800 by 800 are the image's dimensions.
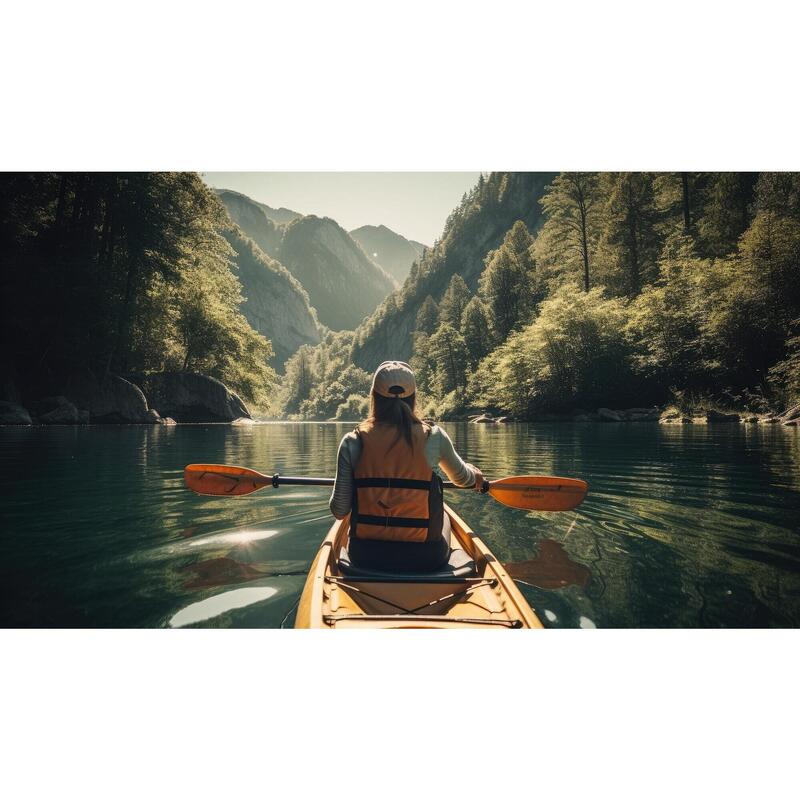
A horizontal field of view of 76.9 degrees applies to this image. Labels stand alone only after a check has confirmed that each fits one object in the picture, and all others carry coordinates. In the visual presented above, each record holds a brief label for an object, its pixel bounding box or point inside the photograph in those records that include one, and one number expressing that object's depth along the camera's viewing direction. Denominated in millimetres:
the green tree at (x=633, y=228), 36594
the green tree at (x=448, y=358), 49094
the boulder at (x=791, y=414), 19031
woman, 2957
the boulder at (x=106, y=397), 23875
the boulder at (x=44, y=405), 22891
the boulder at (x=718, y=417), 22583
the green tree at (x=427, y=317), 67125
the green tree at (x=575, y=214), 39719
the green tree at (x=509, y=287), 46625
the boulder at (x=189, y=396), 27906
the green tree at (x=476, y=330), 49156
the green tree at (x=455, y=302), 56938
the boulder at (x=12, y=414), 20844
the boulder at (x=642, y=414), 27453
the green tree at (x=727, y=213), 29406
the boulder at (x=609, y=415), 28452
